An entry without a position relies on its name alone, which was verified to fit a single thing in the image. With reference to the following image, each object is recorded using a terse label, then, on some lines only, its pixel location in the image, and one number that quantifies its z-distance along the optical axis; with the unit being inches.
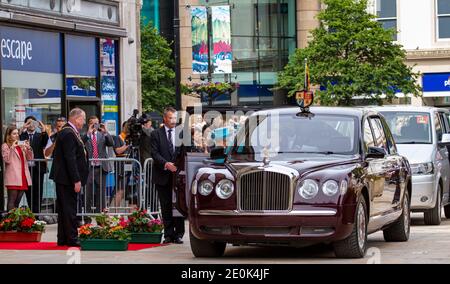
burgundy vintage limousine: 542.9
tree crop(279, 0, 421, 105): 1754.4
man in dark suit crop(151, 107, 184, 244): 671.1
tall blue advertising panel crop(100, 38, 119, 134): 1055.6
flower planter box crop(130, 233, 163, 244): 668.1
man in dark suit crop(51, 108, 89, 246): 645.9
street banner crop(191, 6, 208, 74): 1839.3
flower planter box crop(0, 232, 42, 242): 688.4
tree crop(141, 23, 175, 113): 2314.2
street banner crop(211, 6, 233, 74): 1873.8
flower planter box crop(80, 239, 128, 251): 619.5
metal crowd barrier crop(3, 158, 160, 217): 802.2
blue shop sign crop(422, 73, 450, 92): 2060.8
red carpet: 642.8
